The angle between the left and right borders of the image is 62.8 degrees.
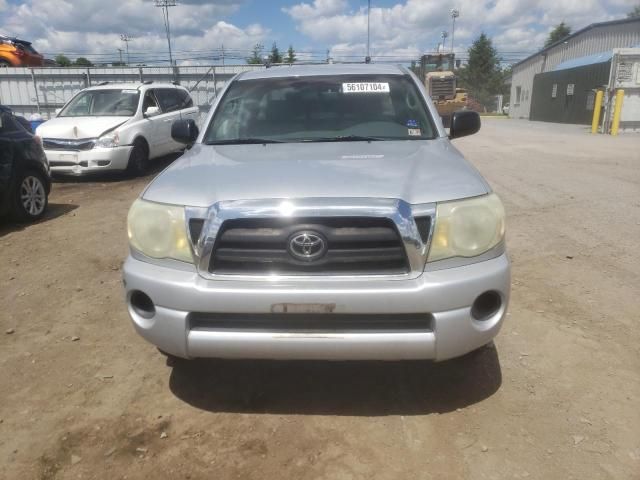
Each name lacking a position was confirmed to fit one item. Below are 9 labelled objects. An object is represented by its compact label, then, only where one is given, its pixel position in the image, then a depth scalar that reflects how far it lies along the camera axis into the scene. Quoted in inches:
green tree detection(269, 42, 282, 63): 1827.3
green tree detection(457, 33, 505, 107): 2780.5
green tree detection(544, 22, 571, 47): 3191.4
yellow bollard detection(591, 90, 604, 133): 784.3
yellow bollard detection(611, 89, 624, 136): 738.2
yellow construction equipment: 1249.4
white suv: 380.8
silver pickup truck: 90.5
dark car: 250.7
